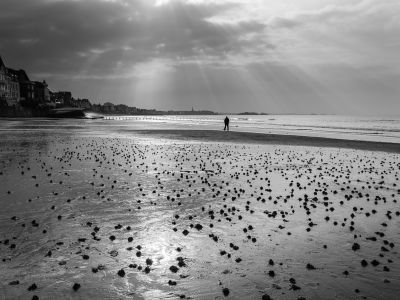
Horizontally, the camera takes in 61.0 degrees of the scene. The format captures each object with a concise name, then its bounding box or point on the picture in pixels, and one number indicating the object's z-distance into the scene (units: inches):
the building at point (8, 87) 5157.5
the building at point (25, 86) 6348.4
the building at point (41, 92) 7028.1
